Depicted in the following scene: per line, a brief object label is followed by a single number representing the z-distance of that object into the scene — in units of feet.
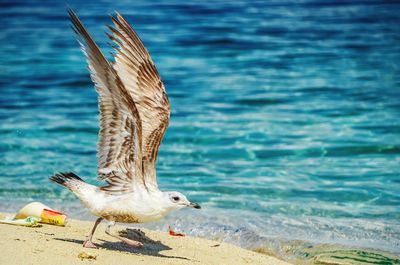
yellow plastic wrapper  49.12
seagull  41.88
